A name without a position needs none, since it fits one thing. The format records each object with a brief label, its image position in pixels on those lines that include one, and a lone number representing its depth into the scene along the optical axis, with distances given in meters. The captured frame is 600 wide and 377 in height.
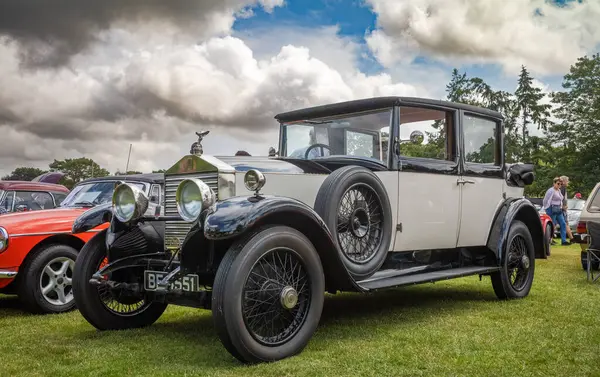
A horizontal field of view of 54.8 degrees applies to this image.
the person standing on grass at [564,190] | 14.64
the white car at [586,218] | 9.27
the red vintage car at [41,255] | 5.99
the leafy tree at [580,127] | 39.53
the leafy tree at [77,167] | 60.28
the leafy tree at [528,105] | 46.80
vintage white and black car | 4.00
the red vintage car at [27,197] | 9.25
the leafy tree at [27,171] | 57.56
